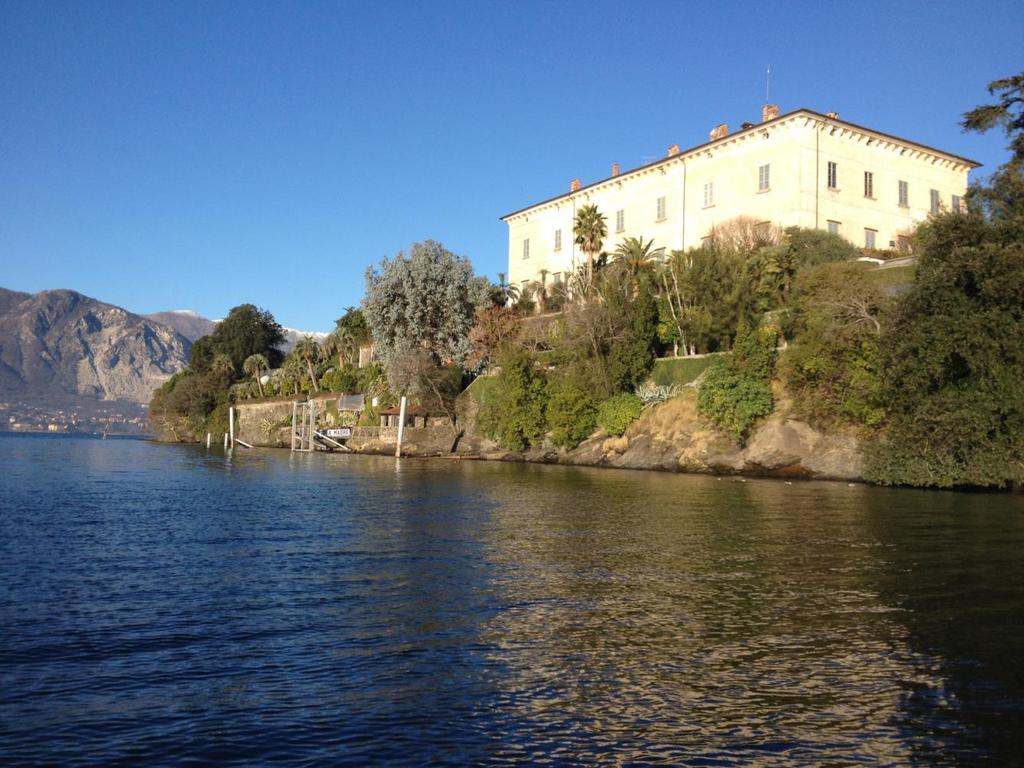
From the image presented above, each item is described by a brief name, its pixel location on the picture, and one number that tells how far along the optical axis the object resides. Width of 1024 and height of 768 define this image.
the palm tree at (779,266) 45.75
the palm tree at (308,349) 92.06
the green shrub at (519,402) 55.88
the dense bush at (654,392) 49.16
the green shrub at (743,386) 42.28
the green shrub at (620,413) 49.94
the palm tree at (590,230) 60.66
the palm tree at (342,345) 88.31
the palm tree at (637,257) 55.51
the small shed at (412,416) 66.44
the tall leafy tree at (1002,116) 35.94
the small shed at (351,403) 76.38
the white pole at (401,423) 61.79
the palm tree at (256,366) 99.75
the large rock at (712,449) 38.94
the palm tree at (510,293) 70.50
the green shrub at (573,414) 52.66
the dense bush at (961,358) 30.56
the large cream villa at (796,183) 49.03
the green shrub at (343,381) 81.81
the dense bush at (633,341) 51.66
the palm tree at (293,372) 92.19
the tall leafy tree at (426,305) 67.81
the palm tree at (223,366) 105.06
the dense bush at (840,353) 37.16
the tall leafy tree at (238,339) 109.06
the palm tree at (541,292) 66.44
